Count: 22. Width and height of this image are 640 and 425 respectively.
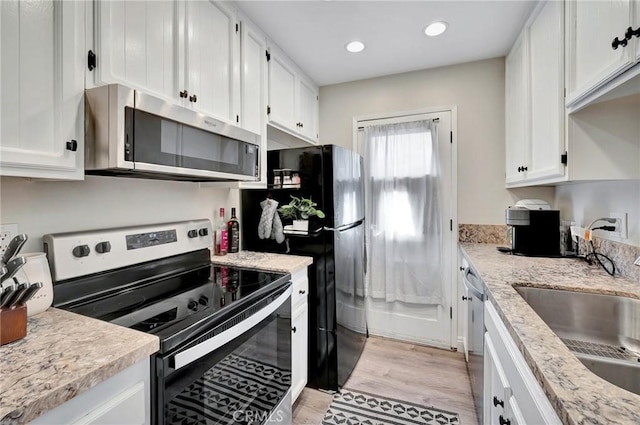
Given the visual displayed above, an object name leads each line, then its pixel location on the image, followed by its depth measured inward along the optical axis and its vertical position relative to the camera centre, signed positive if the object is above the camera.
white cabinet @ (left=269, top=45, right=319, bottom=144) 2.14 +0.94
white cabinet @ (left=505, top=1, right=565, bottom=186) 1.48 +0.67
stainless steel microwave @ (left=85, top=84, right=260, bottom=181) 1.00 +0.29
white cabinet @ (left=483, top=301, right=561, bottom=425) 0.71 -0.52
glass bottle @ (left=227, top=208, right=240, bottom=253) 2.00 -0.14
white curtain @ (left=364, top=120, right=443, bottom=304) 2.60 +0.00
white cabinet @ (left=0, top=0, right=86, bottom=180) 0.85 +0.38
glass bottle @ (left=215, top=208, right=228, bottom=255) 1.94 -0.17
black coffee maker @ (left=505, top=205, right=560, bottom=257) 1.93 -0.12
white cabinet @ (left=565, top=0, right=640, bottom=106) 0.97 +0.65
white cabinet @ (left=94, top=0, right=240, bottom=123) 1.09 +0.71
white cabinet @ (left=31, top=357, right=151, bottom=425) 0.65 -0.47
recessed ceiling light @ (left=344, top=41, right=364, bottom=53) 2.17 +1.25
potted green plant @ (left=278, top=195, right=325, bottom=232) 1.98 +0.01
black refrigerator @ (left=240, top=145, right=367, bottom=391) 1.96 -0.21
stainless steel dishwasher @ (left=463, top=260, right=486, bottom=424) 1.48 -0.68
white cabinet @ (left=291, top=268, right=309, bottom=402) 1.73 -0.74
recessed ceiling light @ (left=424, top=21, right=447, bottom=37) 1.95 +1.25
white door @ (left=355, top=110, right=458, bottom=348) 2.59 -0.57
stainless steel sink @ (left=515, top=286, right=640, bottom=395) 1.12 -0.45
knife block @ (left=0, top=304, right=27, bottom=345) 0.77 -0.30
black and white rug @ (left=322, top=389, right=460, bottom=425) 1.74 -1.23
